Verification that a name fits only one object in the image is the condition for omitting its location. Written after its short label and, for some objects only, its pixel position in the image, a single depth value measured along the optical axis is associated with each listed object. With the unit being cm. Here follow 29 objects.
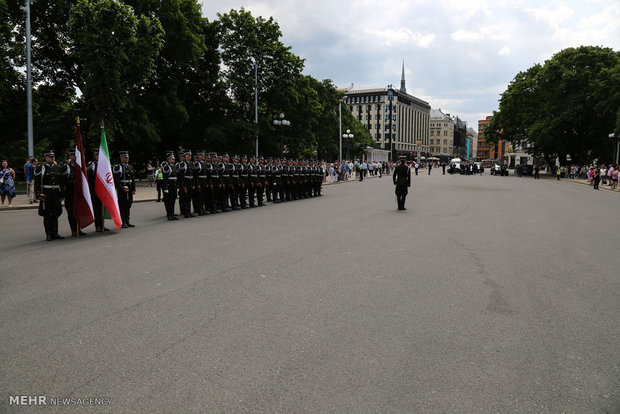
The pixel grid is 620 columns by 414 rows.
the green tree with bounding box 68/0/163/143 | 2331
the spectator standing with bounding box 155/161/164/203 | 2113
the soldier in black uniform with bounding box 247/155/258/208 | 1891
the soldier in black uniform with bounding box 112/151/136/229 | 1248
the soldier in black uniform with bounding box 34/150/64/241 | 1036
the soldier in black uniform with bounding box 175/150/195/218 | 1492
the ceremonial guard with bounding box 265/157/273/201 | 2097
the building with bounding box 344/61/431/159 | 16250
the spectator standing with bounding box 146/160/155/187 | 3154
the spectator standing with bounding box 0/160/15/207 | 1769
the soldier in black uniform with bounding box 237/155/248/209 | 1822
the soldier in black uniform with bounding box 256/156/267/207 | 1950
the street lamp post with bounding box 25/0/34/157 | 2157
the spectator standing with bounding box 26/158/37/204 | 2008
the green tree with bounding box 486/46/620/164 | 5362
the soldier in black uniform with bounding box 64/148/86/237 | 1099
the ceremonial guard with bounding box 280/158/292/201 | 2198
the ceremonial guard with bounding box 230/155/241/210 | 1762
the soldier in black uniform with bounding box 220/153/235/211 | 1703
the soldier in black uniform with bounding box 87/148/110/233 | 1157
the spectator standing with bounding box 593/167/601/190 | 3403
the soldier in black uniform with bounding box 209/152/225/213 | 1644
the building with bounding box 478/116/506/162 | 18350
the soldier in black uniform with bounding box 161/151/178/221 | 1427
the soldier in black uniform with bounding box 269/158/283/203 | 2122
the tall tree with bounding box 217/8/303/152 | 4052
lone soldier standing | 1720
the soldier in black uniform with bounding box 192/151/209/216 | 1566
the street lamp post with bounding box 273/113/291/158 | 3469
